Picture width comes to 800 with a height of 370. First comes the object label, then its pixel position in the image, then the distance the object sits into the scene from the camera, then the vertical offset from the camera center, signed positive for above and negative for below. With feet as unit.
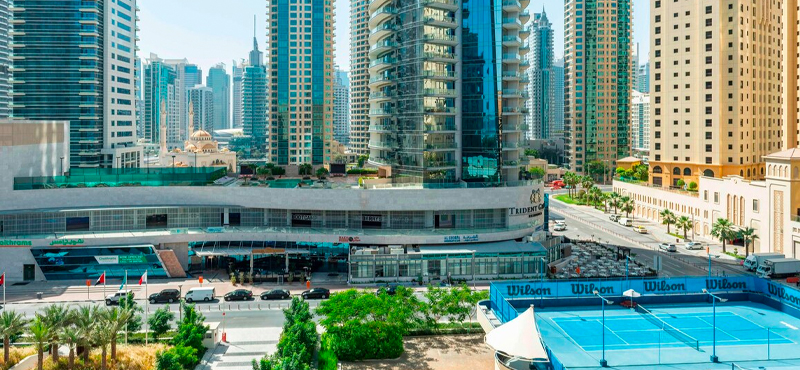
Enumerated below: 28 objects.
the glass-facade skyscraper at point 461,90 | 297.74 +35.85
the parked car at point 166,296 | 225.35 -41.07
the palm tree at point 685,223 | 356.07 -28.28
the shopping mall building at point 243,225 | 258.78 -21.92
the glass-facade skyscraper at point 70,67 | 425.69 +66.99
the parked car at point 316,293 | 230.68 -41.34
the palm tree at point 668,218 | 374.47 -26.96
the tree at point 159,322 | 178.91 -39.25
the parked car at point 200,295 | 224.74 -40.66
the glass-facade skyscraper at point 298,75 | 622.54 +91.50
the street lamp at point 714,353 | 129.08 -35.53
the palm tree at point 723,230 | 315.37 -28.43
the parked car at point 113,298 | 221.56 -40.90
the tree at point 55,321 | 155.53 -33.98
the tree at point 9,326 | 155.33 -35.13
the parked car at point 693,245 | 334.65 -37.54
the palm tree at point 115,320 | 156.87 -34.49
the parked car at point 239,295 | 228.22 -41.55
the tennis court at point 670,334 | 131.95 -35.10
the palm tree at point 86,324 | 154.61 -34.80
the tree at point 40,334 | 148.97 -35.33
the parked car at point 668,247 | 327.88 -37.88
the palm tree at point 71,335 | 152.76 -36.47
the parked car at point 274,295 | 230.50 -41.75
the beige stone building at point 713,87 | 418.92 +52.04
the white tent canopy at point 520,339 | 119.39 -30.53
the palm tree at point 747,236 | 304.50 -30.21
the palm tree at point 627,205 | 429.79 -22.54
